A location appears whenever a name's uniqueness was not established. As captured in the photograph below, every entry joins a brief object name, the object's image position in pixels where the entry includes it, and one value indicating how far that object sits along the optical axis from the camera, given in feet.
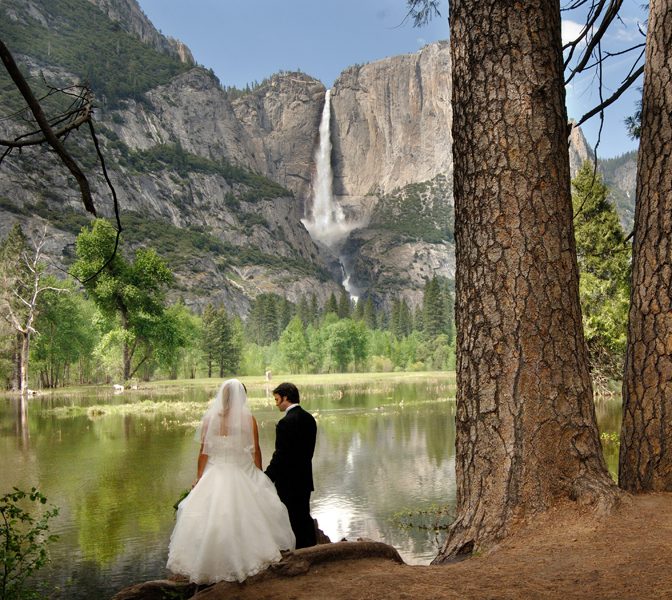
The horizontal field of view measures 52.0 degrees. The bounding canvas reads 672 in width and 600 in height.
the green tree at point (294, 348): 289.74
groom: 20.06
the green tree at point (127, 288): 136.56
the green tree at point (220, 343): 278.05
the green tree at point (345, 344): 291.85
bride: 15.47
